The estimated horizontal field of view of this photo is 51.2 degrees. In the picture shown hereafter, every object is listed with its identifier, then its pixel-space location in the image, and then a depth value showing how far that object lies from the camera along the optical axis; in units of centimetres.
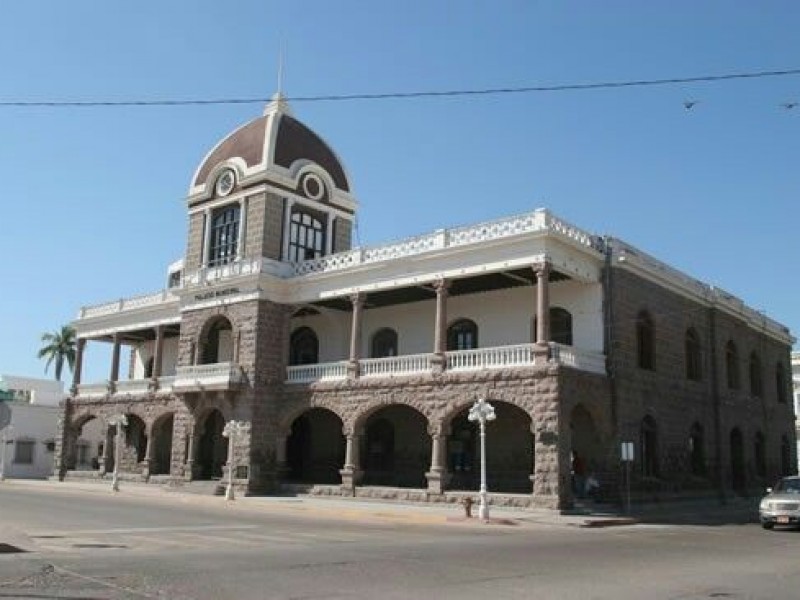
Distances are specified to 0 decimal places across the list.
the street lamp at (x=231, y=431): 3388
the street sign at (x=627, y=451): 2762
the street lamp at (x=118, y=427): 3722
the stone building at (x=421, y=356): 2984
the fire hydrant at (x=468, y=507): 2489
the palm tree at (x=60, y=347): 8388
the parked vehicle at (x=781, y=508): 2300
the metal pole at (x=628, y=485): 2850
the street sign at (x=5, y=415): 1321
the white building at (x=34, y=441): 5453
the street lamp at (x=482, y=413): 2573
